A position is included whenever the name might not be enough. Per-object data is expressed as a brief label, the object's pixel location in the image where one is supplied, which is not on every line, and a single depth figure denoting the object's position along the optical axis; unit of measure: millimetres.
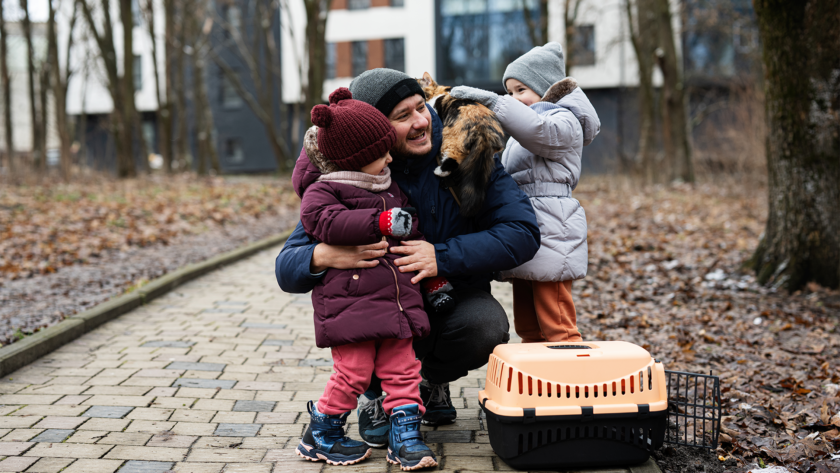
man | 3154
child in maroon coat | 3004
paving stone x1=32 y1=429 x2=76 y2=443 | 3518
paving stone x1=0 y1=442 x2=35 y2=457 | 3330
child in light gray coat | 3498
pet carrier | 2924
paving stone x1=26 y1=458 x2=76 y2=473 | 3143
